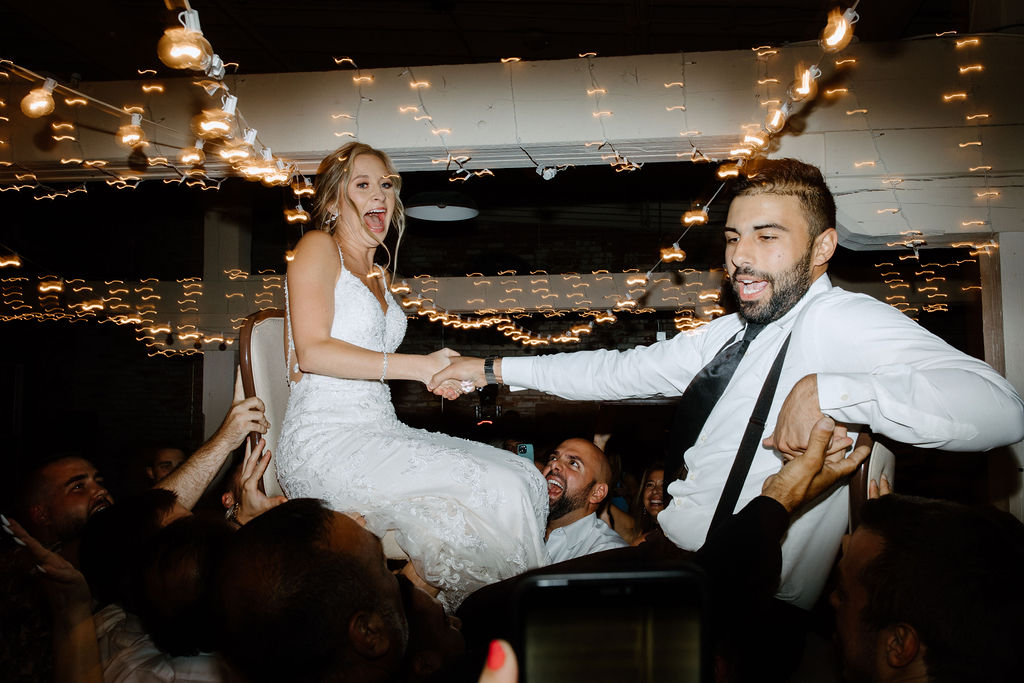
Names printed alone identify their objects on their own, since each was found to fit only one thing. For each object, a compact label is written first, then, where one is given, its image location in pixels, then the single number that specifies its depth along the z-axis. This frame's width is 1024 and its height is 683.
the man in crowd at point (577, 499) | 2.74
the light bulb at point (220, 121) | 2.58
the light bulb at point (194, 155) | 3.28
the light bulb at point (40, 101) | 2.58
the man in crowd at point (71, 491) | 2.10
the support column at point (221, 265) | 6.97
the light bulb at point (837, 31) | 2.39
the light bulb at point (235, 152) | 3.24
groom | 1.18
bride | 1.76
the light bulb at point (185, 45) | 2.16
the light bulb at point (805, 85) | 2.71
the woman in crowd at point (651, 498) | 3.53
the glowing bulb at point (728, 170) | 3.33
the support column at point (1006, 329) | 2.99
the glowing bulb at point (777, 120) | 2.89
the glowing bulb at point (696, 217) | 3.87
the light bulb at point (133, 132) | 2.96
